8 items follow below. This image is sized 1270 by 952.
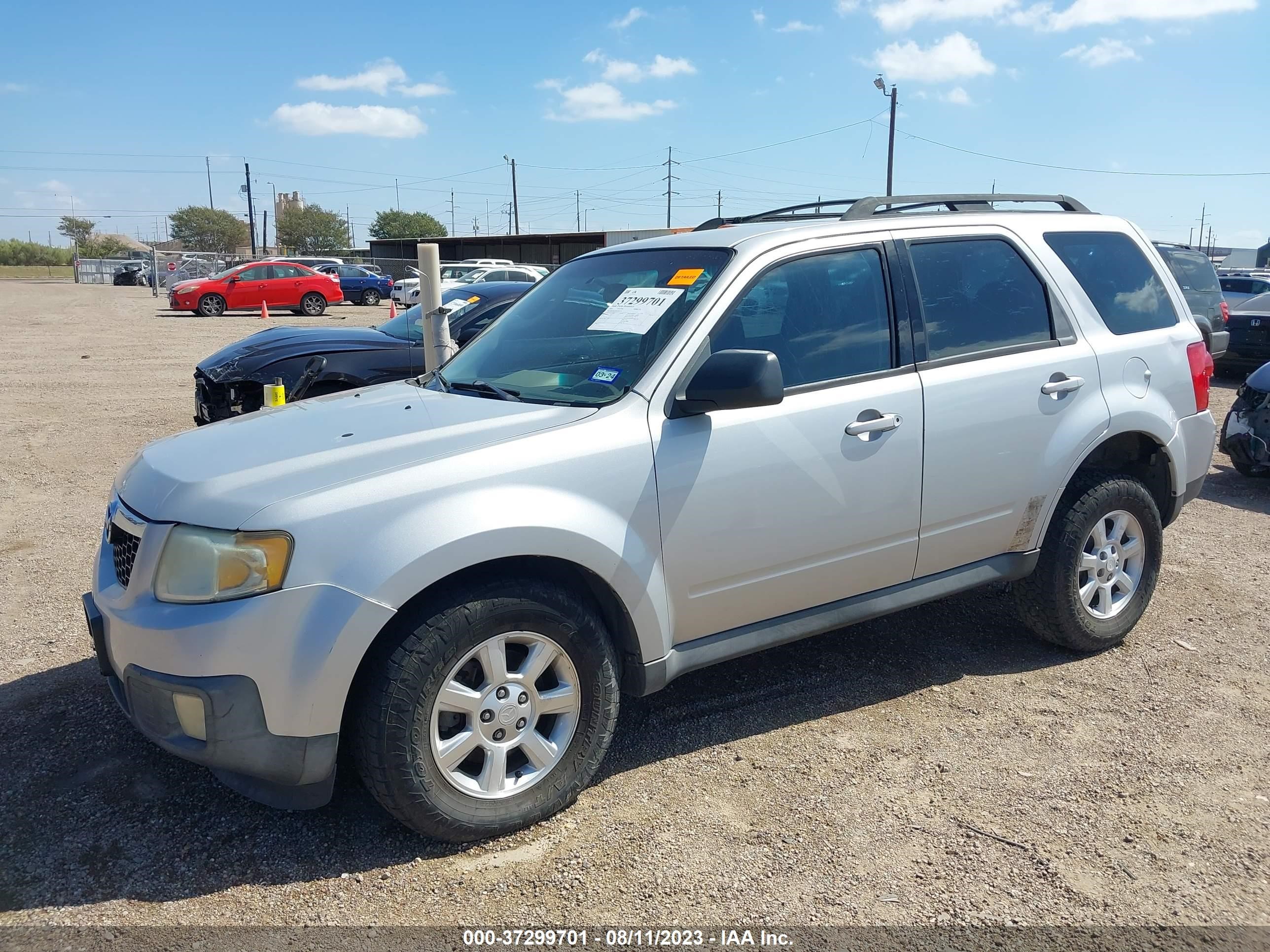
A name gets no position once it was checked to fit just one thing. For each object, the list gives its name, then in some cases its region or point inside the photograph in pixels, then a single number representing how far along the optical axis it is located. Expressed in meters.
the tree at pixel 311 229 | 95.62
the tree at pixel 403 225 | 97.31
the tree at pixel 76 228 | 111.81
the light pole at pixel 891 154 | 39.16
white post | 6.67
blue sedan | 38.03
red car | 29.47
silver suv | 2.80
